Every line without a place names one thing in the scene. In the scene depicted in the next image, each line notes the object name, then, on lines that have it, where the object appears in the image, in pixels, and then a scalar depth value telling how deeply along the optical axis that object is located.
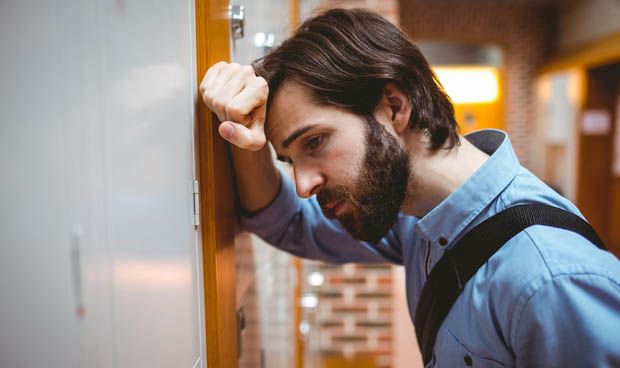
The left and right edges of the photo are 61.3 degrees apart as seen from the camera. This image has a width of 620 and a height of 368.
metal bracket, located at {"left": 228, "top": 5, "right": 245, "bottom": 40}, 1.14
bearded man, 0.92
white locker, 0.52
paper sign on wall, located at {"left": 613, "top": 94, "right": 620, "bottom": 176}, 6.78
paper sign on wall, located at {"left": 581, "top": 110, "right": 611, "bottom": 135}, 6.72
